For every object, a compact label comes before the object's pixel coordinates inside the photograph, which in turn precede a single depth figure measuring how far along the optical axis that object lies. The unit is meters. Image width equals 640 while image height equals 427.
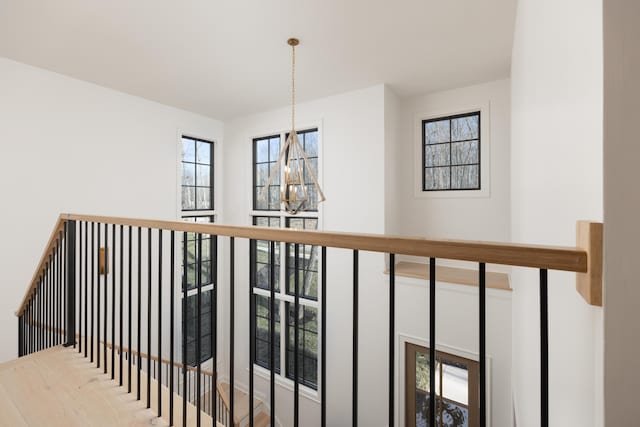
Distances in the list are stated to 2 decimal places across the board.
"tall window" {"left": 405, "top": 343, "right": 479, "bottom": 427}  3.15
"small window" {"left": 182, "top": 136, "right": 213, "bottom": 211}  4.65
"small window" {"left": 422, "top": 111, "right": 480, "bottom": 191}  3.58
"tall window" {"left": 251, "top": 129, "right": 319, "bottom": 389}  4.25
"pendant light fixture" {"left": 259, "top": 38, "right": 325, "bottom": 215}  2.57
